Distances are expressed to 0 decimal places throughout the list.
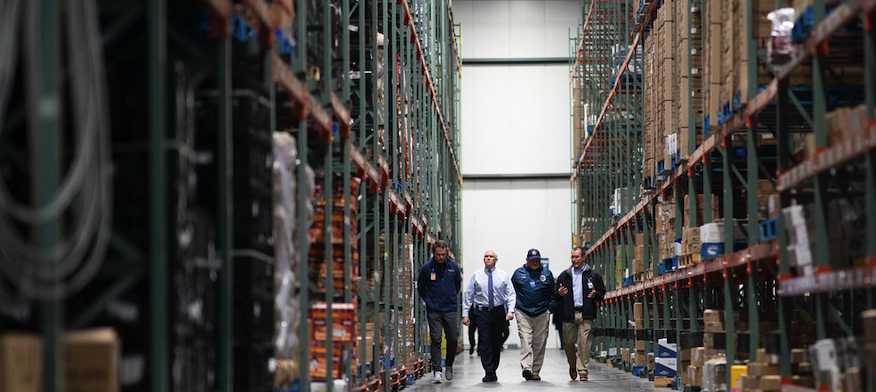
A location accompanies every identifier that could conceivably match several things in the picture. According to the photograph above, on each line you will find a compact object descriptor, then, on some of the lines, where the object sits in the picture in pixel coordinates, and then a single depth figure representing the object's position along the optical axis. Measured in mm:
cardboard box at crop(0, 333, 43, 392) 5964
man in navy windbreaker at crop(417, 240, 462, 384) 27126
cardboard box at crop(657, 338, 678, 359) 24587
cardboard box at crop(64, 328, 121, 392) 6742
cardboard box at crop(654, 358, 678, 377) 24458
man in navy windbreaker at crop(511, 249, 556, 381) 28159
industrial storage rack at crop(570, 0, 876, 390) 12272
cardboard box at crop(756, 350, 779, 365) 15421
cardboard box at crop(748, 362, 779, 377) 15464
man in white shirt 27614
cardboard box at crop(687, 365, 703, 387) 19308
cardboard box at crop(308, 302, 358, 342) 15105
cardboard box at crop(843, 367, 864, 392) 10931
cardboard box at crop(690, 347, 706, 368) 19450
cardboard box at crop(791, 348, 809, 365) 15076
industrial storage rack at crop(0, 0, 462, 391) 7305
